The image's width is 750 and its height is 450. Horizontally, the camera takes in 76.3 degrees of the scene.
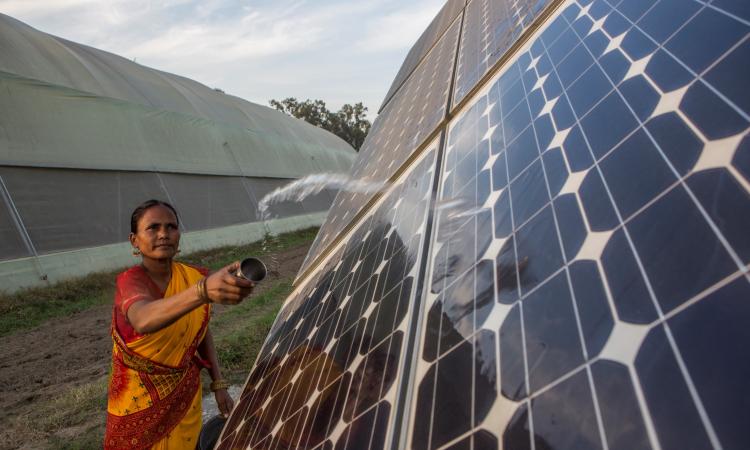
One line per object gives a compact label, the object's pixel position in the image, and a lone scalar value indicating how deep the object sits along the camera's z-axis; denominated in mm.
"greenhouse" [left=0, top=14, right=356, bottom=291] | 10719
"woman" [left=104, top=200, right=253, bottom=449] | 2500
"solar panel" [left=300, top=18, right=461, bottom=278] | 3330
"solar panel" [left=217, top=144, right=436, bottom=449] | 1203
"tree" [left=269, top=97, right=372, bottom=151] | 55406
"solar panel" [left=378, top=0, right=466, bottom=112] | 7298
